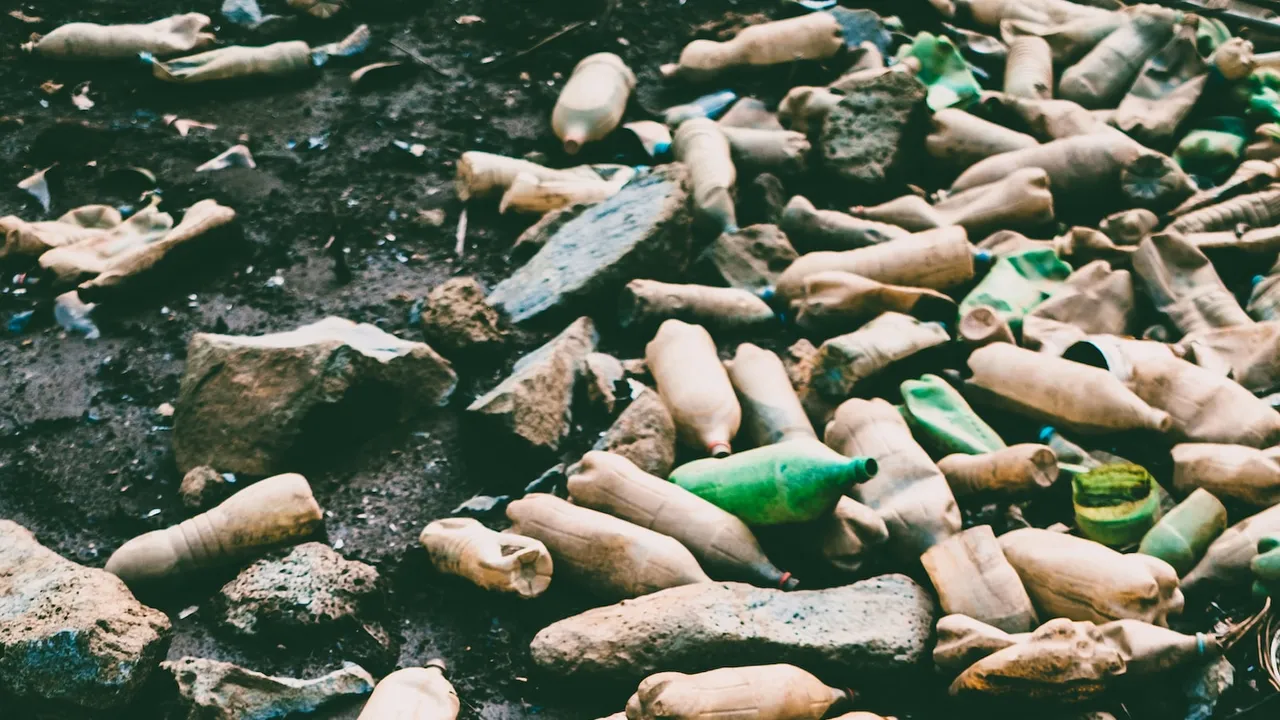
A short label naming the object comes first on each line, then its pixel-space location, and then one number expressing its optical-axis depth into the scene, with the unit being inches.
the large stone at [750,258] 152.3
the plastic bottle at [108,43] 196.1
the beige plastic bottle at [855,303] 141.1
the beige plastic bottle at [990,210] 156.5
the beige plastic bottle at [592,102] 179.3
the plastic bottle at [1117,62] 185.5
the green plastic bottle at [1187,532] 111.7
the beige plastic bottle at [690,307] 144.2
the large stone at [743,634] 103.0
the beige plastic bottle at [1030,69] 183.5
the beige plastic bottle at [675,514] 113.4
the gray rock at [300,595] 110.5
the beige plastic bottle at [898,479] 114.2
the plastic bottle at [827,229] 154.9
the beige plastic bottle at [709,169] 161.0
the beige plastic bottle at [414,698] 100.1
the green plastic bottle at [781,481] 111.2
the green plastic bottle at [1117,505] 113.0
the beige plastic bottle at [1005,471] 116.2
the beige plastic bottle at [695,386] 126.7
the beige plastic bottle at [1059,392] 122.5
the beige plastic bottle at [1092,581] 103.3
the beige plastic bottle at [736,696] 95.0
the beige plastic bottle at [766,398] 127.1
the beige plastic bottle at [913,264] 147.1
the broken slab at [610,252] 147.9
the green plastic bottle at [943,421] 125.1
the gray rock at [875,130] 167.8
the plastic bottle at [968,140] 170.3
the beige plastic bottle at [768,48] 192.4
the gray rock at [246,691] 102.1
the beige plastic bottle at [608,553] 110.8
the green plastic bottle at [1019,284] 143.6
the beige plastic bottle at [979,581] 104.8
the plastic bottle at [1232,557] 108.7
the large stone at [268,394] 127.0
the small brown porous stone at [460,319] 141.5
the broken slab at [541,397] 127.6
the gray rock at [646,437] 123.1
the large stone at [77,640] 100.1
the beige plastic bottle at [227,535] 115.3
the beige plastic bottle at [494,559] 112.0
